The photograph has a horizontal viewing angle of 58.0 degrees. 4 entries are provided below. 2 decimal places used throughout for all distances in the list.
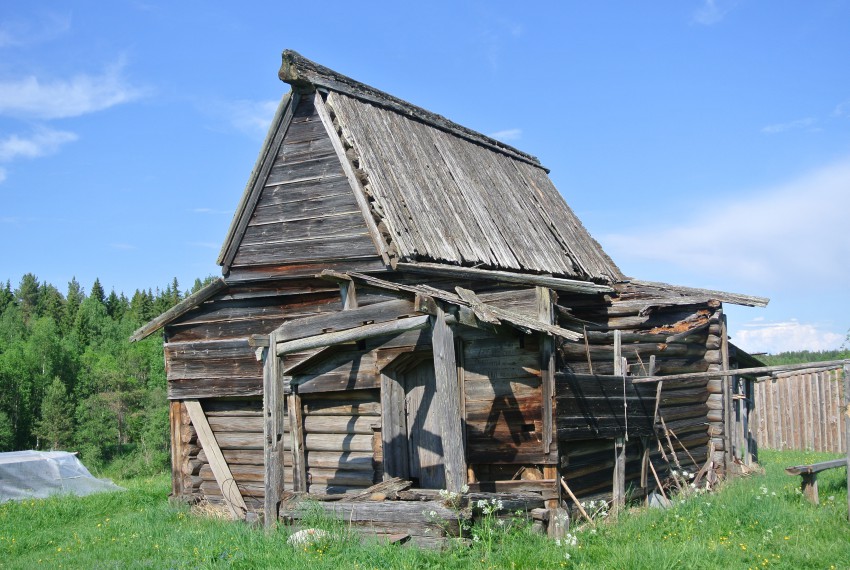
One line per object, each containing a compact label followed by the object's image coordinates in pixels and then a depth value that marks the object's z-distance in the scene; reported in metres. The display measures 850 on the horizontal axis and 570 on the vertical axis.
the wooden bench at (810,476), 9.40
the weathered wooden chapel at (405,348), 8.81
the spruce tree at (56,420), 36.97
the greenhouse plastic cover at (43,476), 17.88
